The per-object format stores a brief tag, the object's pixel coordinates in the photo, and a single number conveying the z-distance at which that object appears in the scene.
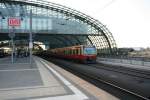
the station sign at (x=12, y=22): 12.89
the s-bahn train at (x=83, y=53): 16.87
